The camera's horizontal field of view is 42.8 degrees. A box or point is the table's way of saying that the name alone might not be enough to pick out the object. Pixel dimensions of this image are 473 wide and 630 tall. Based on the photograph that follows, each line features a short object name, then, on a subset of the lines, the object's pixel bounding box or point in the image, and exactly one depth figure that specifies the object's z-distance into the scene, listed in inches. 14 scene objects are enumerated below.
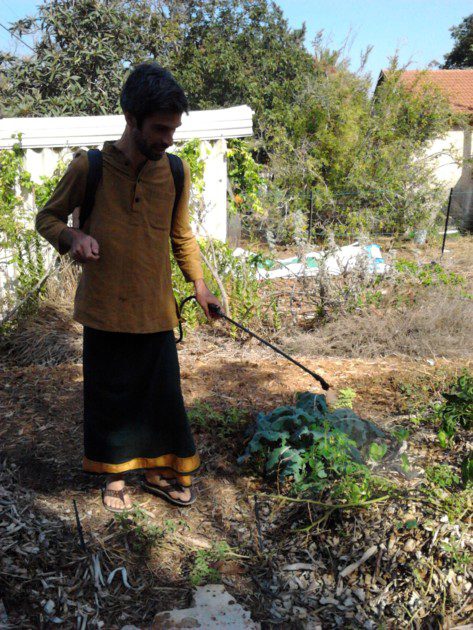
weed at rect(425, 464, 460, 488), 105.4
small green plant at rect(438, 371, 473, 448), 125.3
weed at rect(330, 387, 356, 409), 138.2
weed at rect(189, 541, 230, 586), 98.9
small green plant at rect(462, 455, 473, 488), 104.6
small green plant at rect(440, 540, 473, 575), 93.7
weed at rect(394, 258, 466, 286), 231.3
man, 92.6
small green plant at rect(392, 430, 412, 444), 114.7
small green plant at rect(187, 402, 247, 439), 136.9
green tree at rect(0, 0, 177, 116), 510.3
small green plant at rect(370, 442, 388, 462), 109.0
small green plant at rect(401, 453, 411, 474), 107.5
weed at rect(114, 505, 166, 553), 105.2
